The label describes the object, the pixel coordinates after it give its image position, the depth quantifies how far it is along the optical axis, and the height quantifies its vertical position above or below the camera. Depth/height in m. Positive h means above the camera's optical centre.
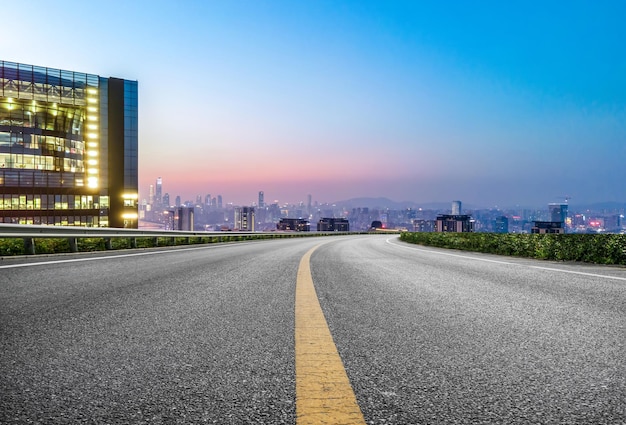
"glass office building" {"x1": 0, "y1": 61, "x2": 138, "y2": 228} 76.25 +14.48
